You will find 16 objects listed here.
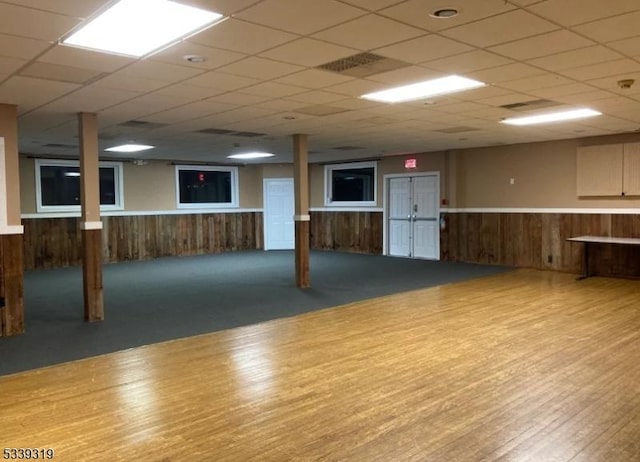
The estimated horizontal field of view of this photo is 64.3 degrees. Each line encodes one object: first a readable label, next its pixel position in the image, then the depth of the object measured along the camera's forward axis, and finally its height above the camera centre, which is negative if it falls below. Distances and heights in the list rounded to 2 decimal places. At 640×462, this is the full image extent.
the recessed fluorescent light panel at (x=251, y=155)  11.28 +1.35
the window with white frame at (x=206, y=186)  12.98 +0.74
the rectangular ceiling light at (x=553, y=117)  6.57 +1.27
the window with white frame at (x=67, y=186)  10.88 +0.68
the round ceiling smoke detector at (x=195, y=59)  3.86 +1.20
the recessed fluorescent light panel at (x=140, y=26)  2.97 +1.20
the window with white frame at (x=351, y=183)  12.91 +0.76
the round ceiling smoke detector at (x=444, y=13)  2.97 +1.17
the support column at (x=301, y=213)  7.91 +0.00
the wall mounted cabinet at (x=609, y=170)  8.45 +0.67
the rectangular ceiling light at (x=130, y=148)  9.55 +1.32
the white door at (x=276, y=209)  14.04 +0.12
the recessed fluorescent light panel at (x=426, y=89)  4.85 +1.24
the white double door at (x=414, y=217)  11.46 -0.13
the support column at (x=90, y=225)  5.88 -0.11
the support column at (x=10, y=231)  5.31 -0.15
